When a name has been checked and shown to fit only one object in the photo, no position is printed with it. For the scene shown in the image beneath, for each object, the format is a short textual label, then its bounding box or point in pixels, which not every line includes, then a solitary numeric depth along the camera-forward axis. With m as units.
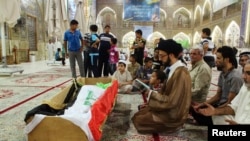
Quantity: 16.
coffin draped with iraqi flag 1.54
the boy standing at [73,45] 4.48
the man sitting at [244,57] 2.87
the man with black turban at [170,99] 1.73
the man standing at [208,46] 3.64
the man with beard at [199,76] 2.42
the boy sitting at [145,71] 4.29
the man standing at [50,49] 11.98
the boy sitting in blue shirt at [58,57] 9.70
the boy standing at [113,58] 5.72
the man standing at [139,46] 4.70
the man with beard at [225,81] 1.94
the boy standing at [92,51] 4.74
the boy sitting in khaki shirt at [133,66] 4.48
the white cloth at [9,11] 5.49
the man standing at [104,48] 4.73
